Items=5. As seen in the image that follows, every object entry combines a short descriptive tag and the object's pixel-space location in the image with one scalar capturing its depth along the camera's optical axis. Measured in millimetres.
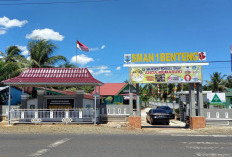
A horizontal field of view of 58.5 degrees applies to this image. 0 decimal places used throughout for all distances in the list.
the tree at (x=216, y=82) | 49959
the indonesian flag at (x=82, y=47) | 18822
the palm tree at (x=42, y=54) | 25016
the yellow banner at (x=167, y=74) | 14984
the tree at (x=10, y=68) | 24472
